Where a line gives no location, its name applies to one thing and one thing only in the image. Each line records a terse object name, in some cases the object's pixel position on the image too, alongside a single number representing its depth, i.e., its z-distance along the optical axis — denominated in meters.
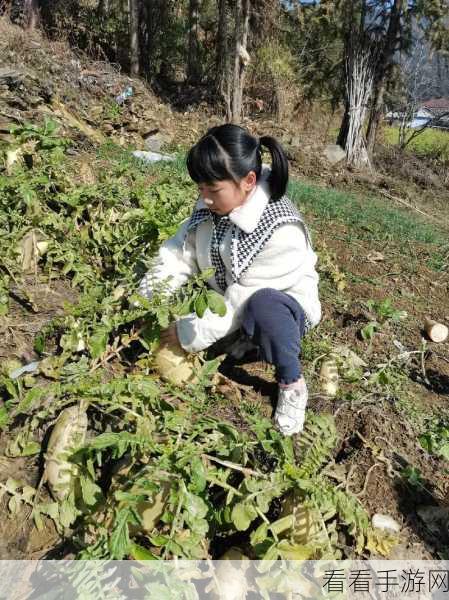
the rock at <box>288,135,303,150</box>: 10.03
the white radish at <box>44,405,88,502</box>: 1.51
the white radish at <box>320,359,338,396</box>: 2.23
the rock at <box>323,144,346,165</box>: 10.05
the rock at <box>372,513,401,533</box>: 1.63
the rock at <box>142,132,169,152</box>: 8.24
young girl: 1.80
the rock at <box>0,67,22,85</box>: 6.18
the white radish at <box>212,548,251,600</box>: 1.32
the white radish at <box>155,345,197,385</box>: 1.98
